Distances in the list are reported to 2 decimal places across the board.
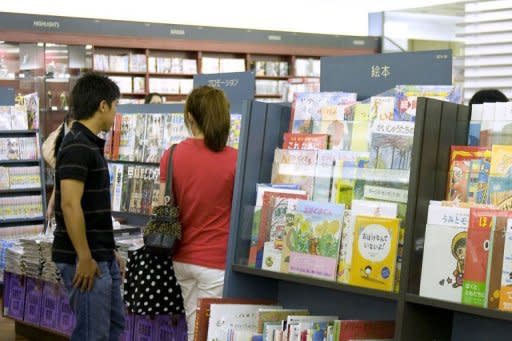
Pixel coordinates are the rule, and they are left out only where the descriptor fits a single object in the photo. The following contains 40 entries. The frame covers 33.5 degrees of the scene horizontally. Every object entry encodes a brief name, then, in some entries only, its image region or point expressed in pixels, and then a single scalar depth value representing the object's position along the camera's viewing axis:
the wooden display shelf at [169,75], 12.76
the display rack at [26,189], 8.36
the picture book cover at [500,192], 2.45
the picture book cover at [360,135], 2.85
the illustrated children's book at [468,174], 2.54
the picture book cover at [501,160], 2.47
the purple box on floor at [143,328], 4.41
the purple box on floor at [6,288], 5.58
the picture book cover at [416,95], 2.88
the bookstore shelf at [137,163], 5.12
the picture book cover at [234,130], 4.45
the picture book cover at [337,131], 2.92
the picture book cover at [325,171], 2.85
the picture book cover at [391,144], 2.63
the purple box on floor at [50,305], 5.15
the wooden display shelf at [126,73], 12.36
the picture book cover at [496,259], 2.29
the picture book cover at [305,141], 2.98
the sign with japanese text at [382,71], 3.08
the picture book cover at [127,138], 5.27
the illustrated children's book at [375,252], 2.53
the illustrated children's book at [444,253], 2.37
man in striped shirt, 3.33
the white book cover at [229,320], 2.85
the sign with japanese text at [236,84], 4.53
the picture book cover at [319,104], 3.08
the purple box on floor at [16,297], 5.47
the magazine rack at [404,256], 2.48
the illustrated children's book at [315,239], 2.68
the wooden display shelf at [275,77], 13.73
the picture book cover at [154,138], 5.08
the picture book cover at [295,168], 2.91
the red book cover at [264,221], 2.87
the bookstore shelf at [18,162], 8.33
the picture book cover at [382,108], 2.92
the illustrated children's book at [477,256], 2.32
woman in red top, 3.40
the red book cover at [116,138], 5.38
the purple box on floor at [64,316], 5.01
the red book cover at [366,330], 2.67
